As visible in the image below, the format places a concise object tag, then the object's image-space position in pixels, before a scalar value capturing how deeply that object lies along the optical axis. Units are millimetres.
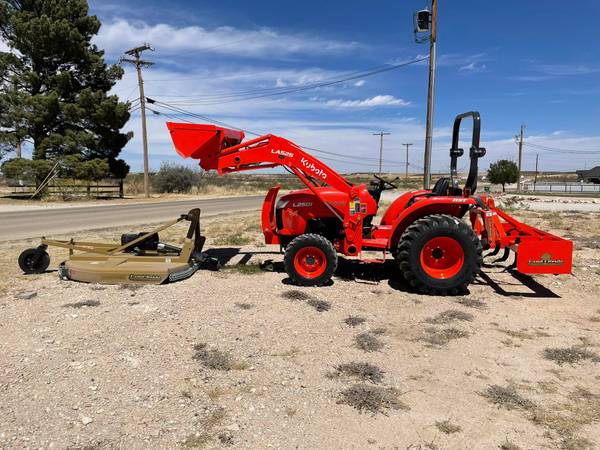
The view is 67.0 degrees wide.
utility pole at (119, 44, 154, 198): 31766
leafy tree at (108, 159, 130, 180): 30844
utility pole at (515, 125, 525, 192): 60762
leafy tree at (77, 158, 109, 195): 28312
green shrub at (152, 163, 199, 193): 43219
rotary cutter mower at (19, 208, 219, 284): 6137
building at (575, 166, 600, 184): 82450
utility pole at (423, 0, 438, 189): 13883
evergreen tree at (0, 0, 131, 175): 27250
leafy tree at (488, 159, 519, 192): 56688
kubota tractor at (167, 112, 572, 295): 5980
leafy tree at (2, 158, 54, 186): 27031
